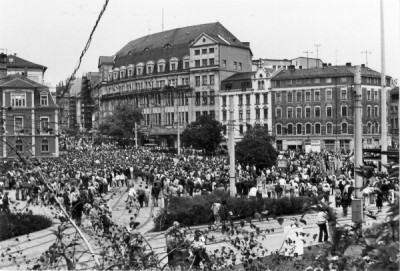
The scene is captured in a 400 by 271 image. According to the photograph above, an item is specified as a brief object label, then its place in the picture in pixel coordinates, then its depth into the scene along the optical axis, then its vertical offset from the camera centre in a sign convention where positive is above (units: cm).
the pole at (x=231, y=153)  2761 -45
